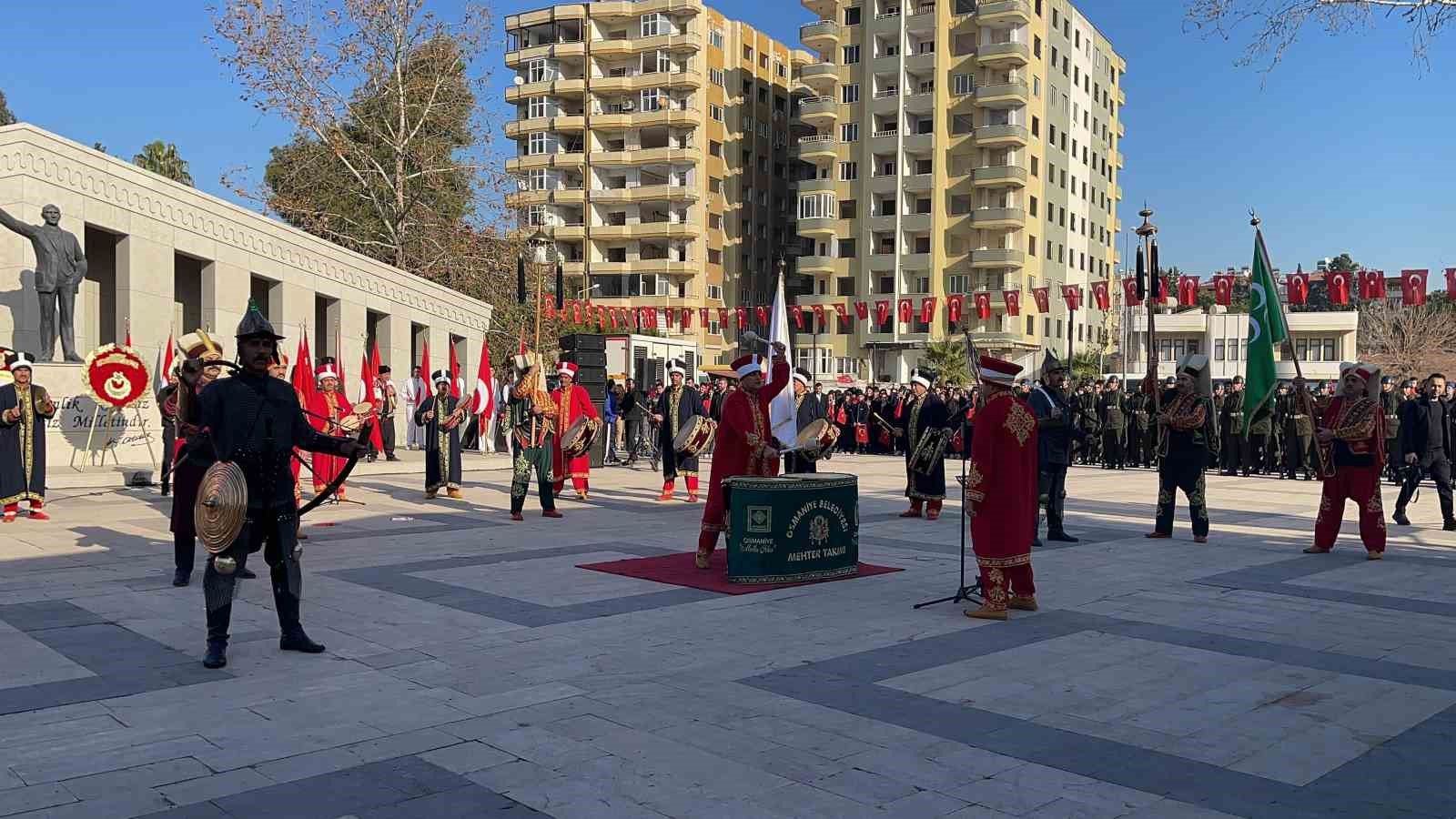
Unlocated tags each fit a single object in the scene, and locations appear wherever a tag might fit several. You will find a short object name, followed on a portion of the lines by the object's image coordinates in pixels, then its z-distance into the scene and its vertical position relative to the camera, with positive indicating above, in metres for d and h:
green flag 11.74 +0.84
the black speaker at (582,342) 23.61 +1.61
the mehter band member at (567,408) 15.51 +0.20
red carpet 9.64 -1.32
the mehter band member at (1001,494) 8.42 -0.53
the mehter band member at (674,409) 18.89 +0.20
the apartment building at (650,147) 66.50 +16.11
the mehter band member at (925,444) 14.88 -0.32
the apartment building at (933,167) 61.19 +13.76
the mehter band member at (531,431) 14.80 -0.11
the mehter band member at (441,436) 17.03 -0.19
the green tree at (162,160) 53.78 +12.20
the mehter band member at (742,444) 10.40 -0.21
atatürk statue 20.12 +2.65
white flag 11.34 +0.06
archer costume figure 6.69 -0.18
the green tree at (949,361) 49.97 +2.57
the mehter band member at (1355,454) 11.75 -0.37
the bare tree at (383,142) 36.41 +9.24
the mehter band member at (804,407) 17.31 +0.21
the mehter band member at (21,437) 13.19 -0.13
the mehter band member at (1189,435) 12.73 -0.18
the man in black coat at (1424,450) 14.69 -0.41
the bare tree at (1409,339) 65.62 +4.50
